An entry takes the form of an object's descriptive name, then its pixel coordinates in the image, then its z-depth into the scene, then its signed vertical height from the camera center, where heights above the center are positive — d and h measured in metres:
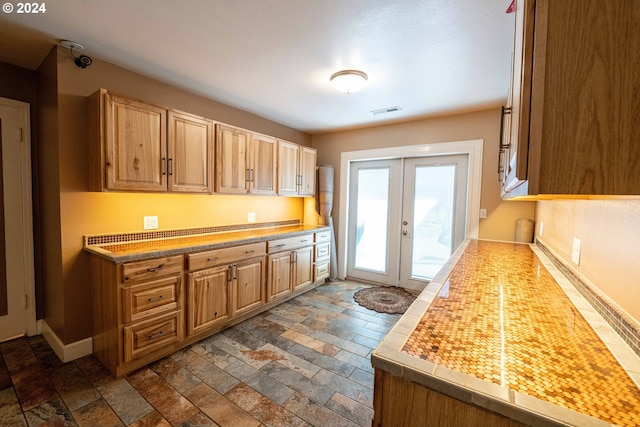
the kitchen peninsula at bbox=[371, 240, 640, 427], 0.62 -0.45
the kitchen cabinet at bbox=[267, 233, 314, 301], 3.17 -0.80
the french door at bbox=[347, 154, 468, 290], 3.61 -0.19
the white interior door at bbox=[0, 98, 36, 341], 2.33 -0.20
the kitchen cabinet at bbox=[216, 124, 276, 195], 2.83 +0.45
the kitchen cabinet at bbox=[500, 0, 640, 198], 0.59 +0.25
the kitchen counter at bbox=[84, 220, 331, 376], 1.98 -0.76
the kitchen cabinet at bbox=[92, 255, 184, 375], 1.96 -0.86
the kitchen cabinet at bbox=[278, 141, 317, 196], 3.57 +0.46
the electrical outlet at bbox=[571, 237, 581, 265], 1.42 -0.24
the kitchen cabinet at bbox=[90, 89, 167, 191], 2.03 +0.44
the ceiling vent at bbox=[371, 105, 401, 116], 3.22 +1.15
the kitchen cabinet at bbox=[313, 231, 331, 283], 3.92 -0.81
